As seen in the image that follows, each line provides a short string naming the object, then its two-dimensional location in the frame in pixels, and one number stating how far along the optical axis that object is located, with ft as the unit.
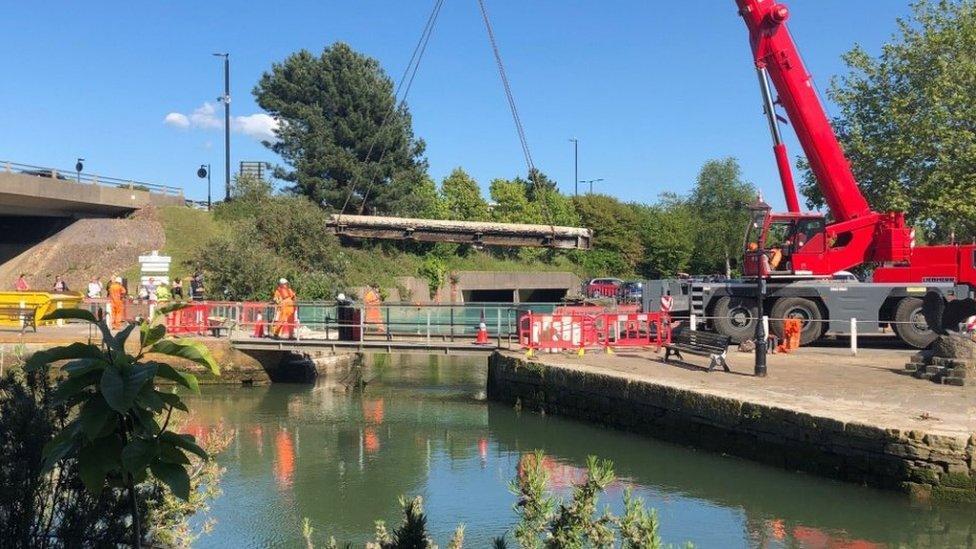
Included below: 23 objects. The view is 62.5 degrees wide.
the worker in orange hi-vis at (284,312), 67.77
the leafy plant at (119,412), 10.64
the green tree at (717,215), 187.21
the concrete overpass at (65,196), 96.29
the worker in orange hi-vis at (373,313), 65.57
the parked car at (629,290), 112.98
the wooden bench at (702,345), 51.03
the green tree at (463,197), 183.32
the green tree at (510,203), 186.09
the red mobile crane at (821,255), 64.03
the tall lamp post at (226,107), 138.62
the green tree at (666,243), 186.39
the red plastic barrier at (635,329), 62.03
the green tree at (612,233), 184.55
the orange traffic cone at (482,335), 64.44
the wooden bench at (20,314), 69.26
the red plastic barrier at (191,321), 68.23
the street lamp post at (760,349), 48.21
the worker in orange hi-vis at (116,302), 72.43
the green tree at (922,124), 90.33
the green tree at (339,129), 139.33
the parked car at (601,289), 127.44
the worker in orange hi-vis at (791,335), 62.75
